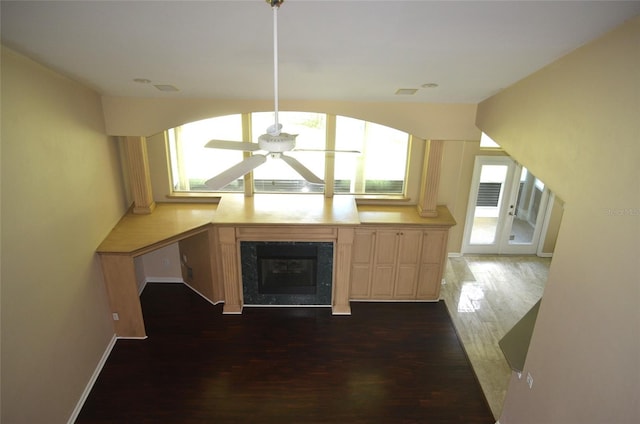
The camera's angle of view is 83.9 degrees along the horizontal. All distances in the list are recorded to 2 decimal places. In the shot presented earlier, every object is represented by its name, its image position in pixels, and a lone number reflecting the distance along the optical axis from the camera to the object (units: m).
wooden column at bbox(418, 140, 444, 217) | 5.64
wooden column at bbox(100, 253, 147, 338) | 4.80
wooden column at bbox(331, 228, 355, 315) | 5.56
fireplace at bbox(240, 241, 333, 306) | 5.70
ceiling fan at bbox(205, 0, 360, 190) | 2.25
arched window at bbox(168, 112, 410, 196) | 5.89
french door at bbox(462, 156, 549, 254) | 7.20
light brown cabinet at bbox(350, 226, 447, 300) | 5.82
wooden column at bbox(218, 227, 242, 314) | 5.48
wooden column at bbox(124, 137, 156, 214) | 5.42
